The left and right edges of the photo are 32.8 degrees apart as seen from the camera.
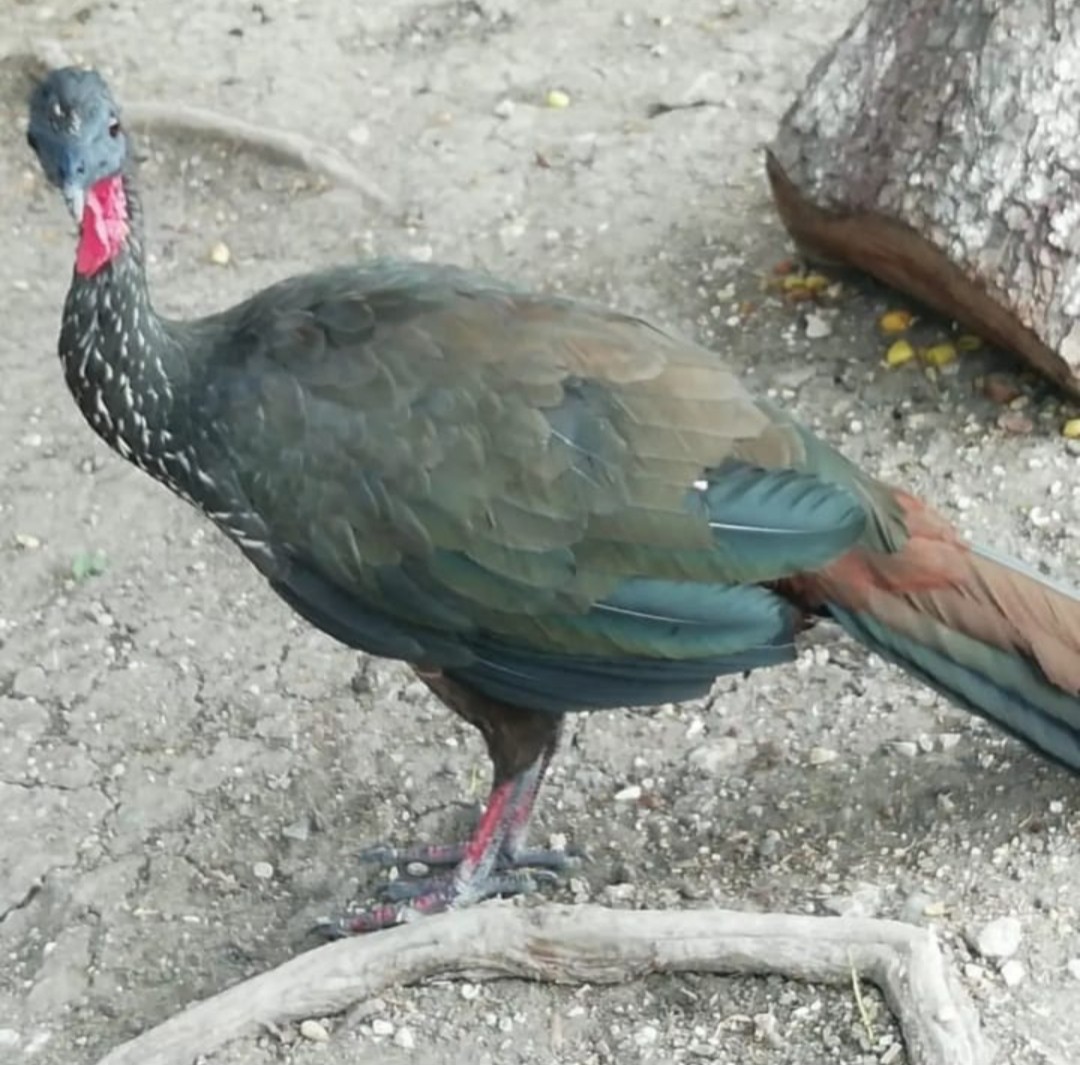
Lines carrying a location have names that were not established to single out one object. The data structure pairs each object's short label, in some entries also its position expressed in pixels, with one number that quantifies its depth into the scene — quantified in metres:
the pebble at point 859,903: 3.11
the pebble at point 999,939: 2.98
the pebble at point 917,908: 3.07
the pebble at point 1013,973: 2.94
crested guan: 3.01
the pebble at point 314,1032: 2.97
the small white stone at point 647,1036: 2.92
